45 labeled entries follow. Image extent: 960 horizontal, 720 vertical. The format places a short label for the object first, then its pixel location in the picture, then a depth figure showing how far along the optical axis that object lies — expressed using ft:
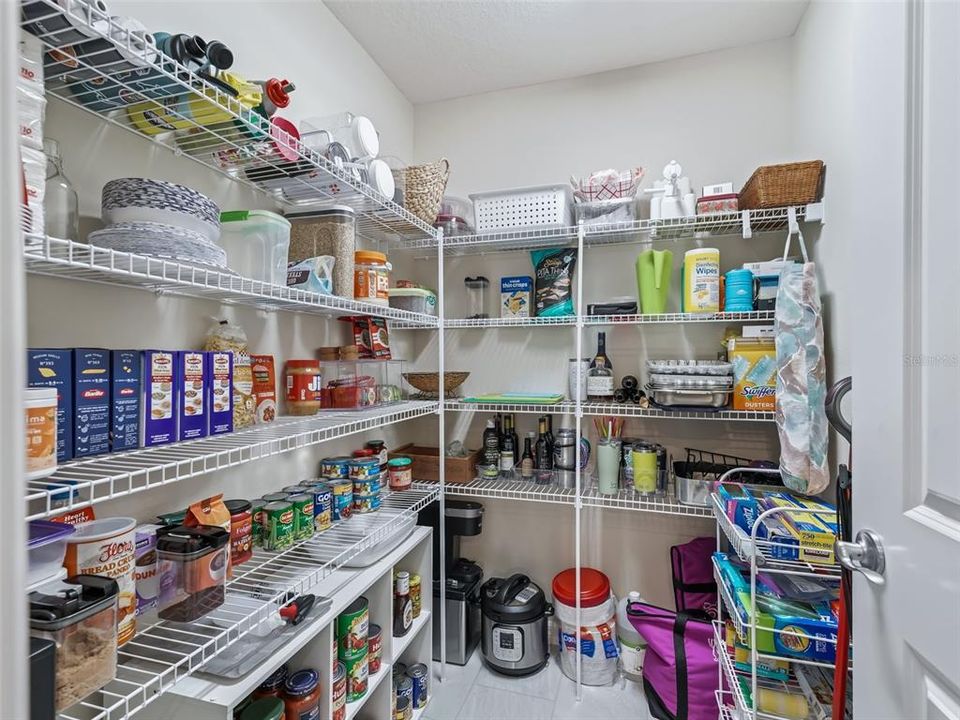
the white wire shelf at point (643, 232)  5.38
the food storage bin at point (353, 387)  5.29
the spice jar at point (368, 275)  4.99
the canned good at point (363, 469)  5.28
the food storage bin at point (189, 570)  2.96
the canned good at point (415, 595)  5.61
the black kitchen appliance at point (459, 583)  6.43
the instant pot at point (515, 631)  6.15
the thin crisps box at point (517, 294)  6.95
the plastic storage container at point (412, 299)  6.19
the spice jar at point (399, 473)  6.03
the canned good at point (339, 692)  3.86
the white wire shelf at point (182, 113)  2.43
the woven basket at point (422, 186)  5.92
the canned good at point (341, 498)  4.88
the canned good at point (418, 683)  5.42
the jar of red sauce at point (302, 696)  3.55
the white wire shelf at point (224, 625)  2.57
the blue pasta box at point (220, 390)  3.34
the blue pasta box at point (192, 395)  3.10
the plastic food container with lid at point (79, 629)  2.01
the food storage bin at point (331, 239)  4.64
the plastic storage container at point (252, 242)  3.75
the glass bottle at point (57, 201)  2.56
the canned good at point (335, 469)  5.26
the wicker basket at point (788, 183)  5.04
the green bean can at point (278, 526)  4.00
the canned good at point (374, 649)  4.65
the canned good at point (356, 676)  4.22
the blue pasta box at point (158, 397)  2.88
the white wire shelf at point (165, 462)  2.00
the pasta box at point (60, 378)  2.31
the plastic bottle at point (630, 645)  6.15
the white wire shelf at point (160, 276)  2.23
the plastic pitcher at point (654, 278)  5.88
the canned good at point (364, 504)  5.18
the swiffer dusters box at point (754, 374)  5.24
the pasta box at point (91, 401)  2.51
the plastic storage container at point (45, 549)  2.02
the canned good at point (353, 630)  4.21
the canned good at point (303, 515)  4.19
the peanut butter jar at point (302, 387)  4.68
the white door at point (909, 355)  1.73
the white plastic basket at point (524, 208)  6.20
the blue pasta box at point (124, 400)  2.70
